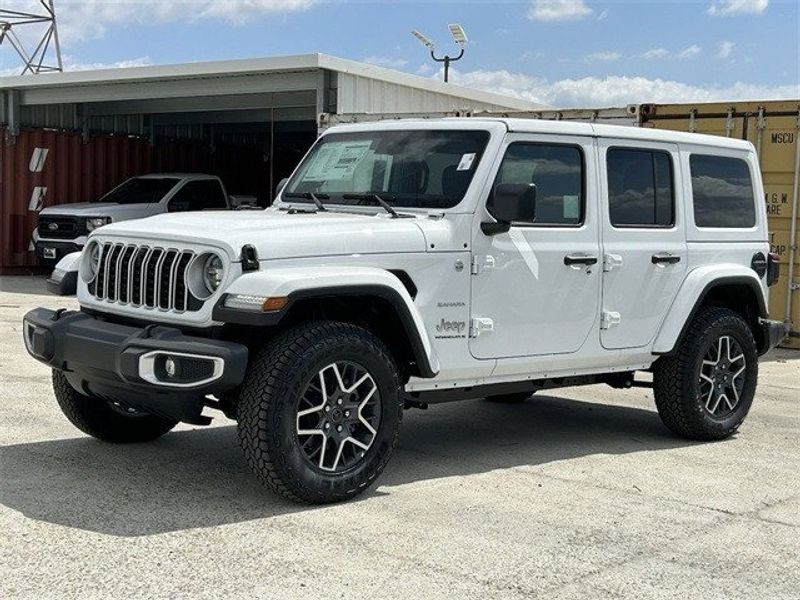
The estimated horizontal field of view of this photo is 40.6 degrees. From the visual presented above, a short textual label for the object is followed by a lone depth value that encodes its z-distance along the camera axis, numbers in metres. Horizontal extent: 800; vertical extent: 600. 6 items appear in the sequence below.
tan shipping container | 11.90
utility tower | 30.80
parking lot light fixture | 28.14
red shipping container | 20.61
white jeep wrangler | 4.96
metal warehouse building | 16.84
